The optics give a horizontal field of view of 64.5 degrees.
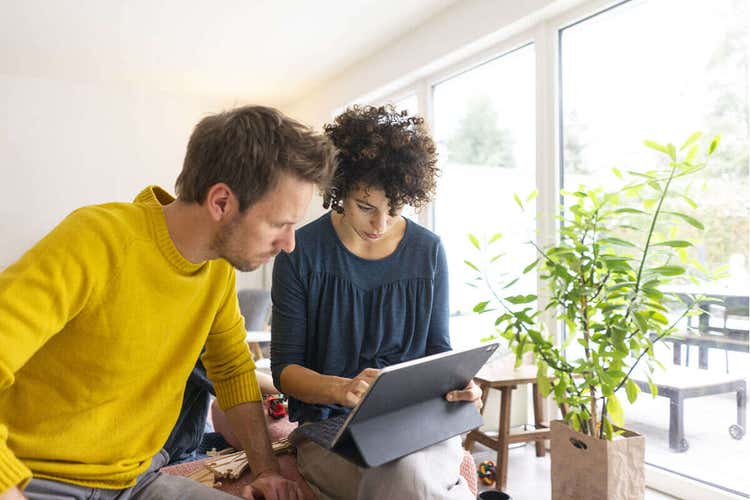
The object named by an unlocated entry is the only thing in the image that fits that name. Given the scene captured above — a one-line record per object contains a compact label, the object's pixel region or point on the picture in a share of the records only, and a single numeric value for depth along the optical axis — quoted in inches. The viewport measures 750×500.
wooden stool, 98.7
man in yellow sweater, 37.4
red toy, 73.7
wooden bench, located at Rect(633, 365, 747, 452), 86.6
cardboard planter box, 68.7
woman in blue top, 58.7
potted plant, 68.4
